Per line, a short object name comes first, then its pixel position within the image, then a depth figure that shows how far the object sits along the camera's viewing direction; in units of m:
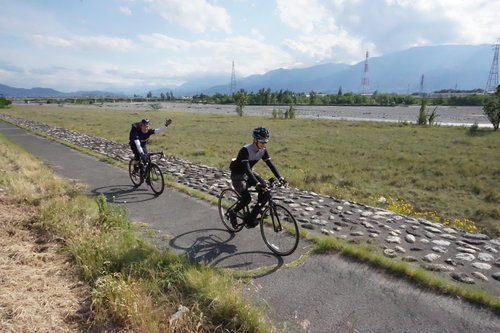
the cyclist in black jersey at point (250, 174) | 5.84
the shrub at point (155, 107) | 88.63
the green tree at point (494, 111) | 30.33
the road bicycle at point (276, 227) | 6.01
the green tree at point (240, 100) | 61.57
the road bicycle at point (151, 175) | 9.83
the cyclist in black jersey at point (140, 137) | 9.59
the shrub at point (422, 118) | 37.62
